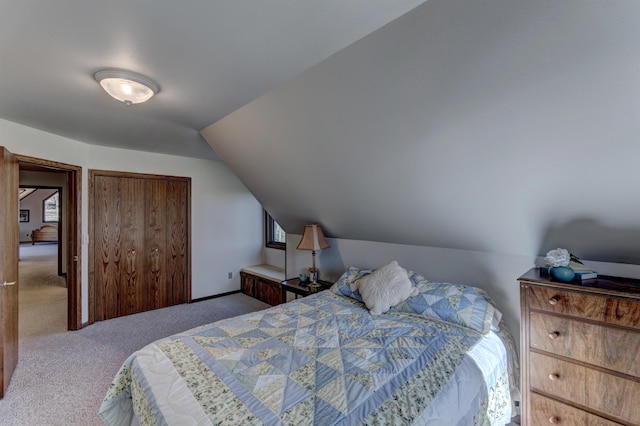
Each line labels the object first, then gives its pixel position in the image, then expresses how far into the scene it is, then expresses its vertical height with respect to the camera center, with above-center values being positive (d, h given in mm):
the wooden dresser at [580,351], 1395 -744
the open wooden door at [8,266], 2201 -380
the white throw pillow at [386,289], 2236 -603
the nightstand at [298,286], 3227 -835
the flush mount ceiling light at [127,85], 1776 +869
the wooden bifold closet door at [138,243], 3713 -341
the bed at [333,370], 1149 -770
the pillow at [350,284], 2611 -657
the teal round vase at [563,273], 1601 -350
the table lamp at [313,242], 3270 -302
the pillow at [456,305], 1923 -666
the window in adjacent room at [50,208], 10867 +440
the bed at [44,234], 10445 -540
